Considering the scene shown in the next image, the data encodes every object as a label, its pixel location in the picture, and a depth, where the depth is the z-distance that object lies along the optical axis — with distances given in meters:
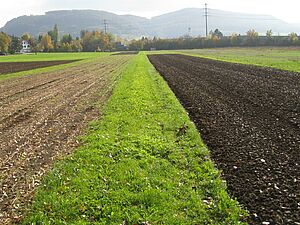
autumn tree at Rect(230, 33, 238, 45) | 196.48
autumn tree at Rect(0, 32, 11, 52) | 178.18
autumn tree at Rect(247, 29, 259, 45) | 184.50
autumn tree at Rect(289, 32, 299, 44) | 161.56
